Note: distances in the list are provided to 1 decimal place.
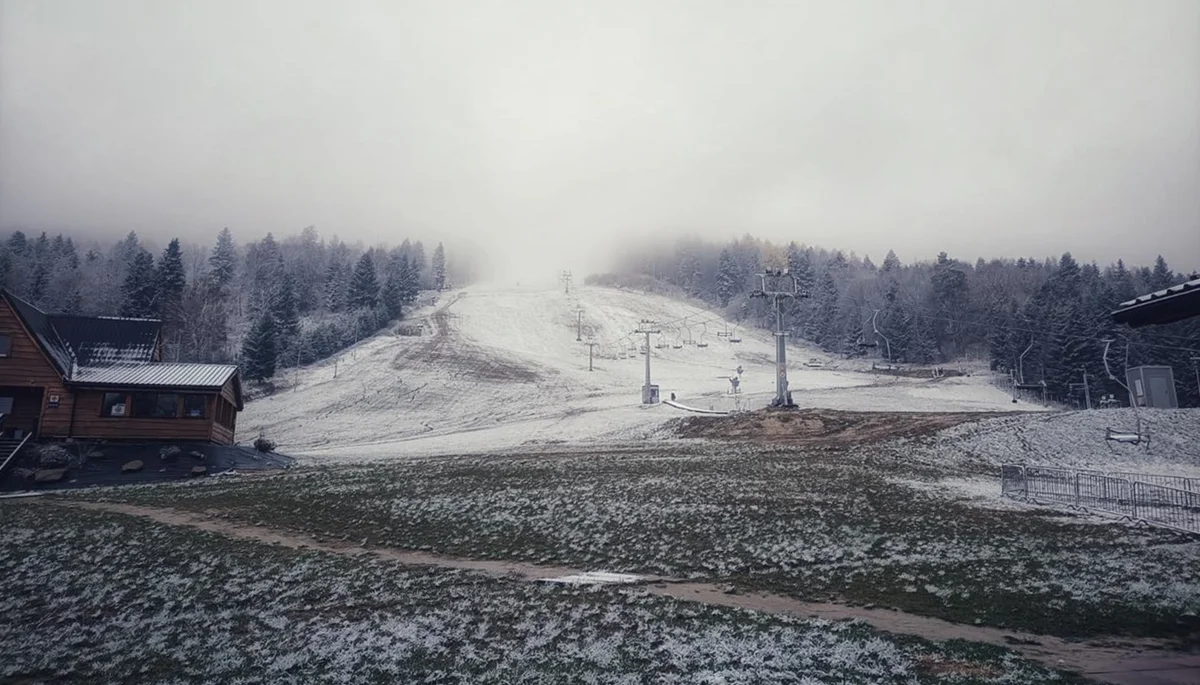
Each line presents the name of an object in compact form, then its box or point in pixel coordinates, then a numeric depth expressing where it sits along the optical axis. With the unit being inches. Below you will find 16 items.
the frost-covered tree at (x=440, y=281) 7731.3
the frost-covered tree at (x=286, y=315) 3885.3
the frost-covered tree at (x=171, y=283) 3432.6
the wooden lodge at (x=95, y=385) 1488.7
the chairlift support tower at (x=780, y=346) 2202.3
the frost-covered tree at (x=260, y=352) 3361.2
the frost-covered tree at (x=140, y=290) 3319.4
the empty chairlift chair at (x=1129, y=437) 1406.3
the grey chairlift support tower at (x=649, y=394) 2874.0
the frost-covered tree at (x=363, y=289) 4820.4
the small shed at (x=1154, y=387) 1806.1
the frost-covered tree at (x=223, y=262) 5167.3
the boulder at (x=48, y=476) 1246.3
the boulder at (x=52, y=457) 1299.2
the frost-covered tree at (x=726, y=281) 6953.7
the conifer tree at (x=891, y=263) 7506.9
